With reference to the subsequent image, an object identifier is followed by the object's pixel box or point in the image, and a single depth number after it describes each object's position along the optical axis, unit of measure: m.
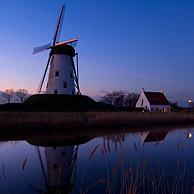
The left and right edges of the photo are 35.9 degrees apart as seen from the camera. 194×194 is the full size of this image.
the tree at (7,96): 78.56
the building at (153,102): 54.69
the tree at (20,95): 78.79
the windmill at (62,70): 36.56
